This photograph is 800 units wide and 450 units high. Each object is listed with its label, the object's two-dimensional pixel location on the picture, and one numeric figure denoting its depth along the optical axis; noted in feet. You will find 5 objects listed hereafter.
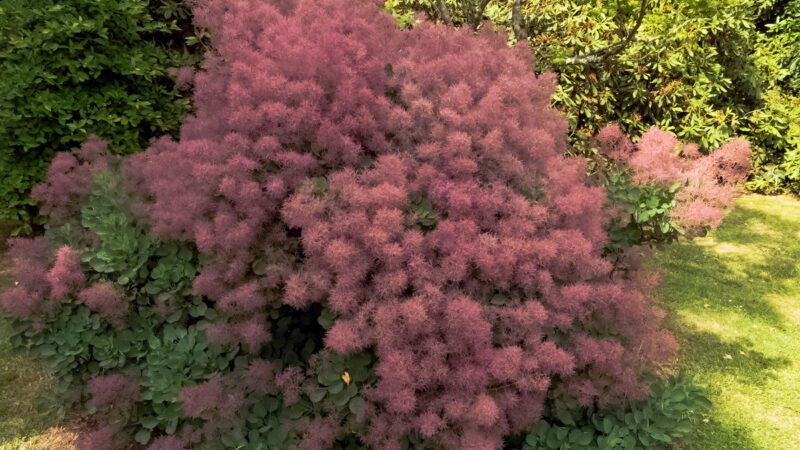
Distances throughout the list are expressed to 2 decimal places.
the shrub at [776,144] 21.94
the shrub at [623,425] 7.35
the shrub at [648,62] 18.37
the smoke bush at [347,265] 6.46
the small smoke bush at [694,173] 8.54
